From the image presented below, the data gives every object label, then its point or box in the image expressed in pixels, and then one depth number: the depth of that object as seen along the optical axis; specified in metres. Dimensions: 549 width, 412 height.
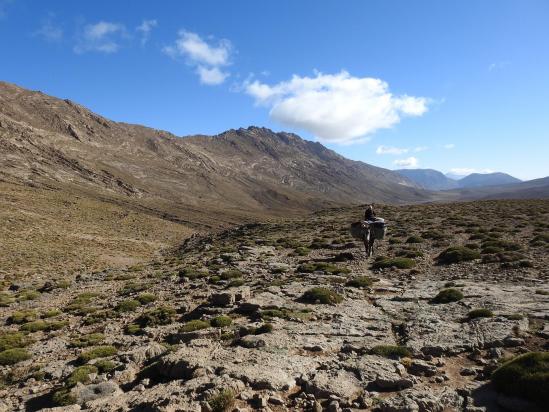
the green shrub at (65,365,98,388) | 13.08
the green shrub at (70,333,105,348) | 17.56
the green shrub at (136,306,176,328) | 19.67
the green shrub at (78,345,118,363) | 15.49
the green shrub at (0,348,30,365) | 16.14
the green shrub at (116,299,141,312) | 22.88
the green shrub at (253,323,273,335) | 16.20
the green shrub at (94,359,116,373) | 14.15
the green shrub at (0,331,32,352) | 18.01
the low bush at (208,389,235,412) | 10.54
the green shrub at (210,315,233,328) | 17.82
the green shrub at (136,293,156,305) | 24.09
